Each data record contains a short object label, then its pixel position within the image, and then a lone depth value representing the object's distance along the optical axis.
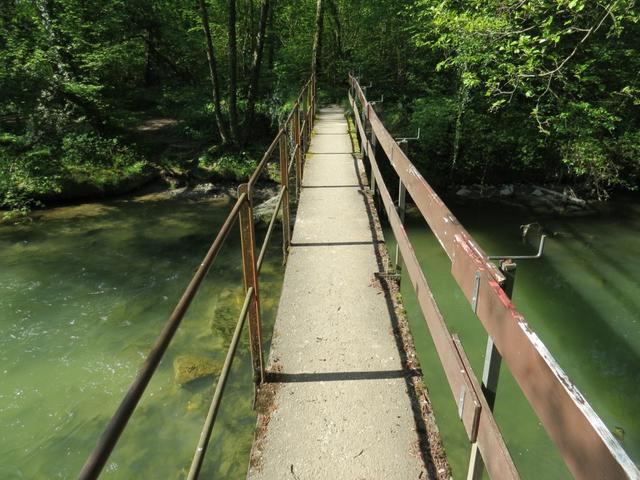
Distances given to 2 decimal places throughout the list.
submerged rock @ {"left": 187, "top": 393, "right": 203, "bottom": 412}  5.62
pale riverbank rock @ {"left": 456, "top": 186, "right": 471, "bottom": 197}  13.81
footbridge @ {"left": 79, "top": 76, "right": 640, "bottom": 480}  1.15
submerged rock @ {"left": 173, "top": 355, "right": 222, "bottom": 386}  6.08
